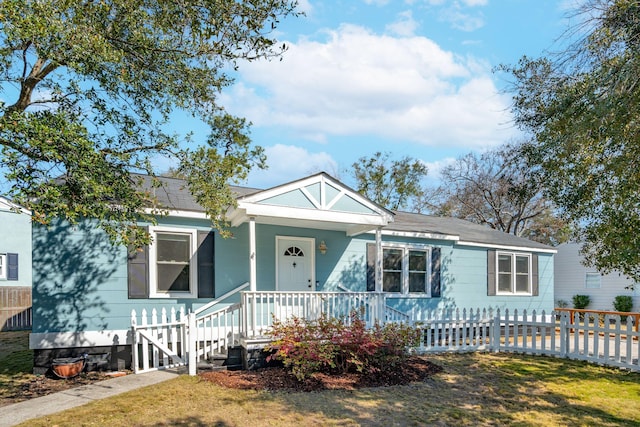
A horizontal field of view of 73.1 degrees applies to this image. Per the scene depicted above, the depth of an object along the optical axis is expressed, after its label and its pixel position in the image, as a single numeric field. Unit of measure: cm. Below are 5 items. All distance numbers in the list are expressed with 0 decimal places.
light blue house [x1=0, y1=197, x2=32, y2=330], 1523
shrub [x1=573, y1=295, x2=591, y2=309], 2222
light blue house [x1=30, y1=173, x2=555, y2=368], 825
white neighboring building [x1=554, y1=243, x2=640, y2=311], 2108
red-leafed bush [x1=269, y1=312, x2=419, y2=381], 682
